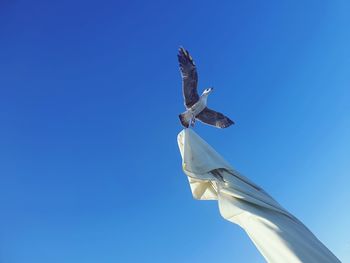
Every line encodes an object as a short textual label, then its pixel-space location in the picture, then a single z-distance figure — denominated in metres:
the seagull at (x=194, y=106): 6.51
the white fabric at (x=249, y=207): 3.05
